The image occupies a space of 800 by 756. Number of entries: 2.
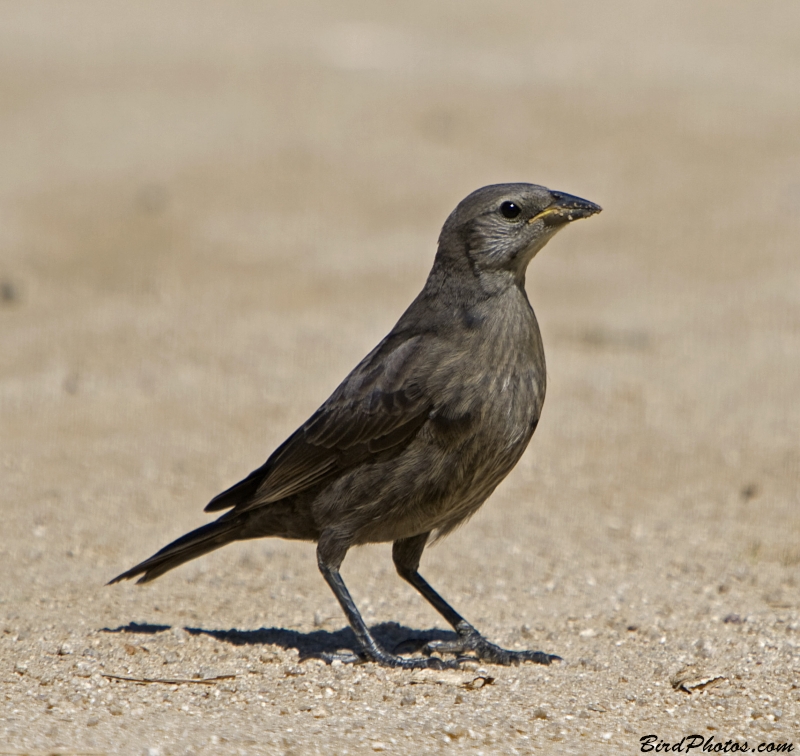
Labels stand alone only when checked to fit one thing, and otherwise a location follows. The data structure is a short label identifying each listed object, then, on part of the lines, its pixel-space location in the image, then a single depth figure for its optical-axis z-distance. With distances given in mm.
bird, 9172
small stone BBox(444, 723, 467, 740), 7652
